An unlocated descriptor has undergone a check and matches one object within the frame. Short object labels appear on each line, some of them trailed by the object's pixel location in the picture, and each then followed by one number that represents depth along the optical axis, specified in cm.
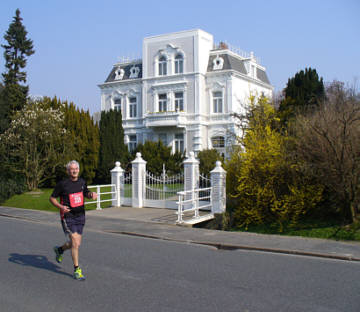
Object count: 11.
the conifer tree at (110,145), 3109
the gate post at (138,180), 1733
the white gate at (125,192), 1811
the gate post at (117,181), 1809
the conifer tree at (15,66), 2886
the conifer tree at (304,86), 2927
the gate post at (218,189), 1450
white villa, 3725
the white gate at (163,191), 1636
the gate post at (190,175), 1570
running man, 677
